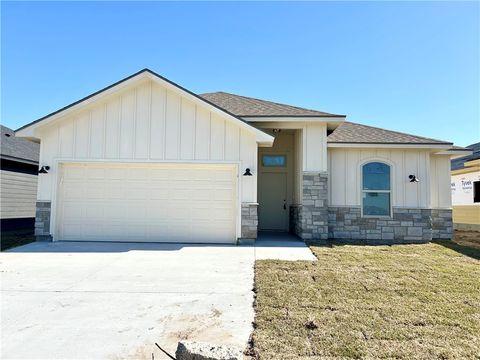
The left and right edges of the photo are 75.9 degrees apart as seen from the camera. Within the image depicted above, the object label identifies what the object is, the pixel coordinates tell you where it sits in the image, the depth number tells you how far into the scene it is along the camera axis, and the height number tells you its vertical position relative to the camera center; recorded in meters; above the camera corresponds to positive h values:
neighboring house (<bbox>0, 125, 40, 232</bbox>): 11.80 +0.54
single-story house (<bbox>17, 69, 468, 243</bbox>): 8.83 +0.96
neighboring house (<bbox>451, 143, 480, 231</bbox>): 13.07 +0.45
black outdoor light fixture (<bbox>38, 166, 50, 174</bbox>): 8.83 +0.79
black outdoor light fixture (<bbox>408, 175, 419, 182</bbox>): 9.91 +0.76
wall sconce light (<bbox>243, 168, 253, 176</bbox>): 8.77 +0.78
